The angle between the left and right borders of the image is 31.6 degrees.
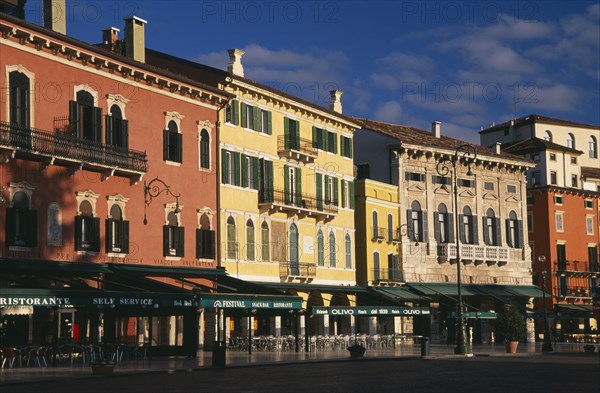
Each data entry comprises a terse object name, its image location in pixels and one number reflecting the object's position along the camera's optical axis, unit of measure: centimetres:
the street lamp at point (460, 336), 4684
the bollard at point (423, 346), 4459
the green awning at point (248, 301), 3859
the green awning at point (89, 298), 3128
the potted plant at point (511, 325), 5219
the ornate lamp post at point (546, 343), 5291
